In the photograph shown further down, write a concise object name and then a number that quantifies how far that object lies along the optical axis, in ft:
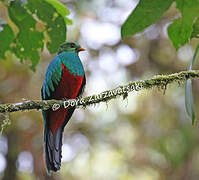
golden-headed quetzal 21.45
